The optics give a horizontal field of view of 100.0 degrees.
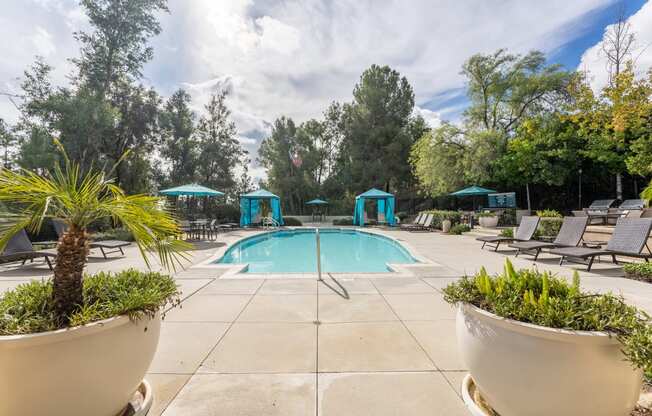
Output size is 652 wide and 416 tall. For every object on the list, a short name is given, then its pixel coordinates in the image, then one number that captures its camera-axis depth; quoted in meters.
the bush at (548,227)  8.68
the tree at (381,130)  22.88
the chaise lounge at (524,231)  7.74
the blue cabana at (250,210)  17.52
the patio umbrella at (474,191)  14.65
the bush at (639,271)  4.47
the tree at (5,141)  17.05
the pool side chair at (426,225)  14.37
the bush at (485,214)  12.76
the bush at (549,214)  9.59
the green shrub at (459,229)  12.64
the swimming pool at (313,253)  7.68
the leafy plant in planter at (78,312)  1.23
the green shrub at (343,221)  20.19
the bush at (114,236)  10.36
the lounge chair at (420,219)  15.17
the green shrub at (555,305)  1.20
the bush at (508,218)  13.63
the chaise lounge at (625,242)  5.10
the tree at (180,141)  22.33
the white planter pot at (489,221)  12.41
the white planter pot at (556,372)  1.22
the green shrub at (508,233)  8.75
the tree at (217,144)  23.57
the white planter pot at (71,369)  1.21
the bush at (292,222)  20.17
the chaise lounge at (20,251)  5.37
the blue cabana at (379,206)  16.99
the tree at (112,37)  14.66
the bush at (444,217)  14.11
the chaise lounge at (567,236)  6.35
